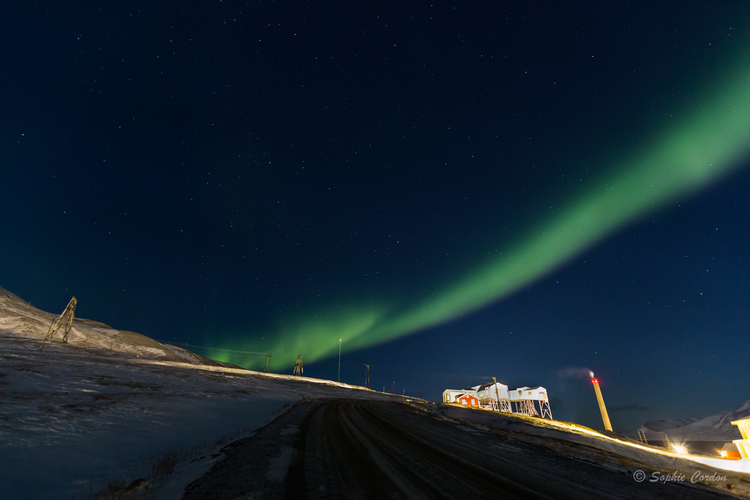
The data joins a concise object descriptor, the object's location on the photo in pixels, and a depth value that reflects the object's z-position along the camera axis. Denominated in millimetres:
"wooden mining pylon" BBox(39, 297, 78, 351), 49575
